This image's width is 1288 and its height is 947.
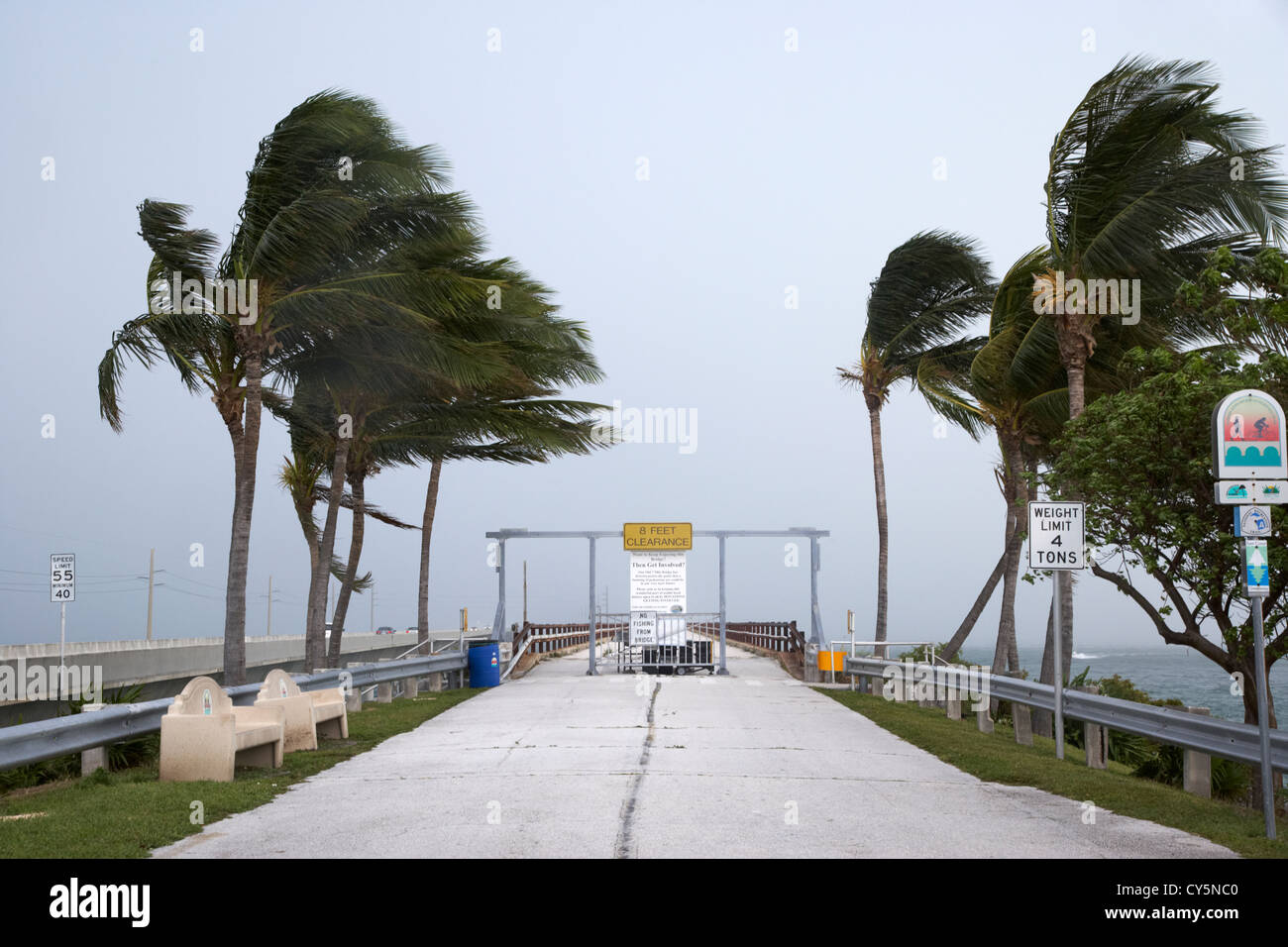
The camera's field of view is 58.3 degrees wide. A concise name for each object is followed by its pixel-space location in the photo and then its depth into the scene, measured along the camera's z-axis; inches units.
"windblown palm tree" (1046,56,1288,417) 698.8
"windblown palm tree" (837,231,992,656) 1163.3
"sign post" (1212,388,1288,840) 358.3
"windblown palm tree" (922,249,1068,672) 914.1
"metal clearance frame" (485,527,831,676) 1111.6
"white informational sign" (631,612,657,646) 1131.3
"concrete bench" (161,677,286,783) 436.1
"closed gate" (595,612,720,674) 1133.7
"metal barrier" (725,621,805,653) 1233.4
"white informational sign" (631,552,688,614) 1117.1
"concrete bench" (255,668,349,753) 528.7
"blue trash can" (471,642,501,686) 997.2
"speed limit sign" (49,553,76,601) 846.5
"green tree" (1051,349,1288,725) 509.4
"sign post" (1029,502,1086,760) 534.0
